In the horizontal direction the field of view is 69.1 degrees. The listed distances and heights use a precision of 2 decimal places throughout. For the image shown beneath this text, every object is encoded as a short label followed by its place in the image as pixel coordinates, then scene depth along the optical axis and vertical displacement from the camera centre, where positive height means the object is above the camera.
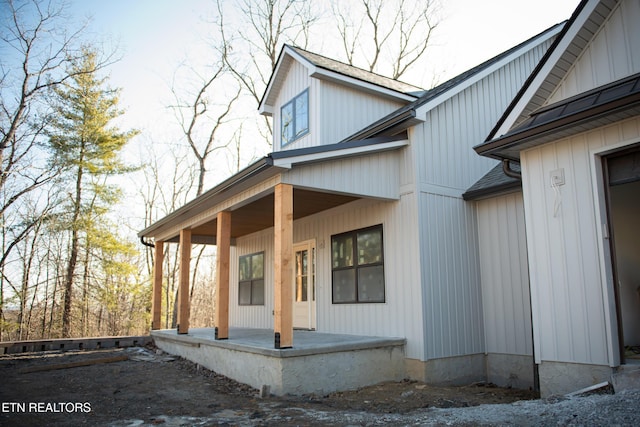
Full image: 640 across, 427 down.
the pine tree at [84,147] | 17.14 +5.60
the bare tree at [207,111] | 20.77 +8.34
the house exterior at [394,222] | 7.16 +1.27
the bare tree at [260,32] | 19.31 +11.00
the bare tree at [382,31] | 20.12 +11.36
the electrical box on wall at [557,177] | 5.68 +1.38
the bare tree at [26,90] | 15.48 +7.07
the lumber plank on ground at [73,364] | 8.57 -1.28
